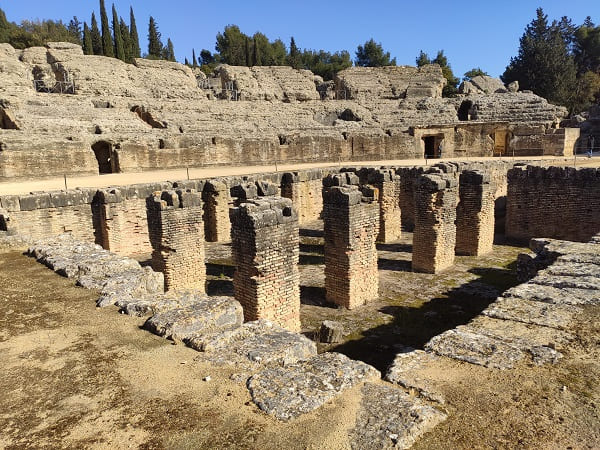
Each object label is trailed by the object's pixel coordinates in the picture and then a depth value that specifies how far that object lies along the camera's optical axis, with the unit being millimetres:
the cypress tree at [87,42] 43216
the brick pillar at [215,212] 14898
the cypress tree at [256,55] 52062
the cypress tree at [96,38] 47394
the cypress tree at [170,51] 60266
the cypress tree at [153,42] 57656
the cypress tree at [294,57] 60062
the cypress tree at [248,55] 53562
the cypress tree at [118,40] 44719
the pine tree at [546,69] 46125
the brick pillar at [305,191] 17141
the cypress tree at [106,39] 43906
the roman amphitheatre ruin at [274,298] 3289
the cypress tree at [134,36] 51659
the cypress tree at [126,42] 47719
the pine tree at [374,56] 63000
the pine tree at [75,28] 61075
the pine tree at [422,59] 64250
